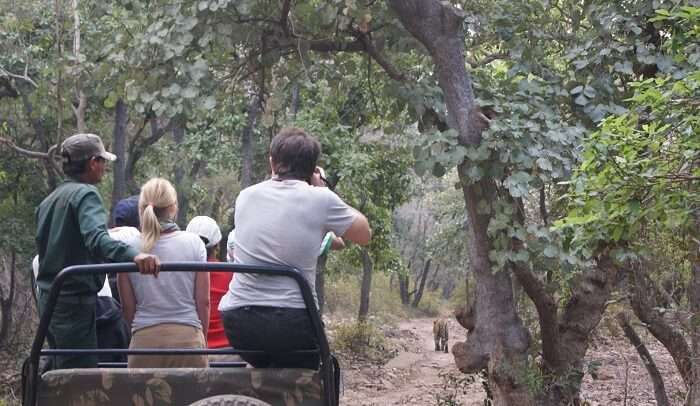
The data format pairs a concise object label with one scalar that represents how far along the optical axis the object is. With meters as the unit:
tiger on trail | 24.58
